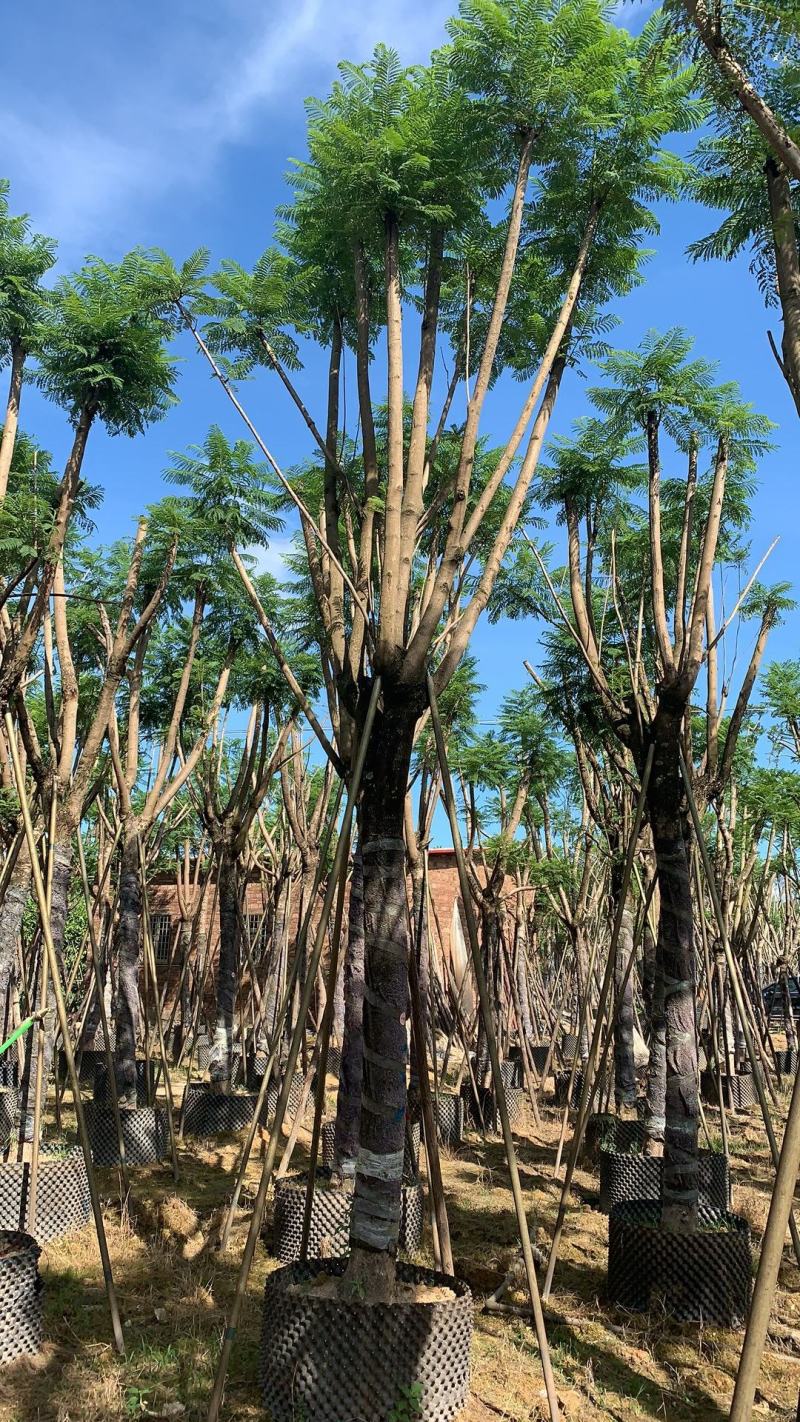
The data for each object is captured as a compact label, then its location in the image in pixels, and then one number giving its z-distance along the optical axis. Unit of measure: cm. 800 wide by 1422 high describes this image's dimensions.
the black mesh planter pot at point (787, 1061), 1867
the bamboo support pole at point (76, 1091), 469
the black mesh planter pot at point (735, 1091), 1400
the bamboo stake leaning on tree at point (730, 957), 431
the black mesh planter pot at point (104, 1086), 1151
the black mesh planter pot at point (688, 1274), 547
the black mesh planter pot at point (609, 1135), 972
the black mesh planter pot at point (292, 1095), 1138
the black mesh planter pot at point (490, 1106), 1241
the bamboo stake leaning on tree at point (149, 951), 771
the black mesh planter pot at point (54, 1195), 659
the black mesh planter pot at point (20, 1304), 467
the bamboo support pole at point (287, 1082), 353
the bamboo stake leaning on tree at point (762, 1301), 194
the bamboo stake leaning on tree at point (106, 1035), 588
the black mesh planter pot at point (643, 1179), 758
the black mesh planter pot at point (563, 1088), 1380
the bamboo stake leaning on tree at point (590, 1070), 514
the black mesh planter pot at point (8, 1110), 1020
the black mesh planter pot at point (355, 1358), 385
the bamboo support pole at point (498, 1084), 367
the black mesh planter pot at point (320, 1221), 605
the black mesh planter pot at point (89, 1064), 1438
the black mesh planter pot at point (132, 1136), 912
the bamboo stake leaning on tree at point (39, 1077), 535
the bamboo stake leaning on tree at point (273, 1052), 494
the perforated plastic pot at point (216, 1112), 1105
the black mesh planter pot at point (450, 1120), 1103
